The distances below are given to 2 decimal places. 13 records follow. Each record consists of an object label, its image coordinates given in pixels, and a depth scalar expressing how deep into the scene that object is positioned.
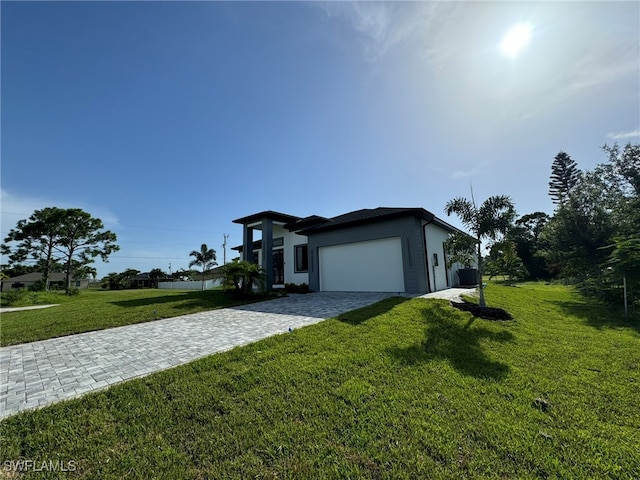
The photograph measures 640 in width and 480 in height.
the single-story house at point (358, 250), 10.50
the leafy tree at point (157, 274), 45.28
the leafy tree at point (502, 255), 8.27
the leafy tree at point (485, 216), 8.03
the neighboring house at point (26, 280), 40.19
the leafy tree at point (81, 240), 25.41
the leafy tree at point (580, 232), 13.69
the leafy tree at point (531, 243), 30.96
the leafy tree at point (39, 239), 24.14
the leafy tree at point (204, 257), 48.66
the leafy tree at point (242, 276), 11.40
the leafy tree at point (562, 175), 31.40
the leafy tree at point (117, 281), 36.75
